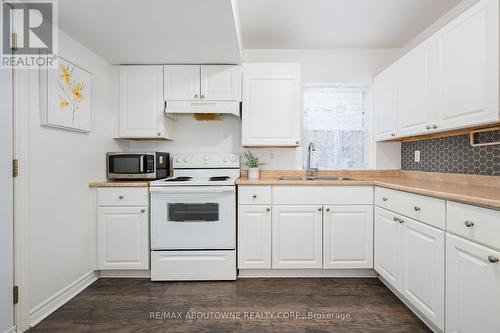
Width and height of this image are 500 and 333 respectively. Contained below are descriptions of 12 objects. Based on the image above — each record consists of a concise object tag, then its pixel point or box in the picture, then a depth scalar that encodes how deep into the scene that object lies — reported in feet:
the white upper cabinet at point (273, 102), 8.42
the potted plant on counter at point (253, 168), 8.85
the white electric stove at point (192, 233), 7.41
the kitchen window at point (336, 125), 9.70
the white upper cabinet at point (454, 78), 4.60
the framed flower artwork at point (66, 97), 5.84
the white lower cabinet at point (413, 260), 4.85
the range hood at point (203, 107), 8.47
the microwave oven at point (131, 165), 7.96
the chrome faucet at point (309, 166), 9.23
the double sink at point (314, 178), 9.07
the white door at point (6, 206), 4.88
